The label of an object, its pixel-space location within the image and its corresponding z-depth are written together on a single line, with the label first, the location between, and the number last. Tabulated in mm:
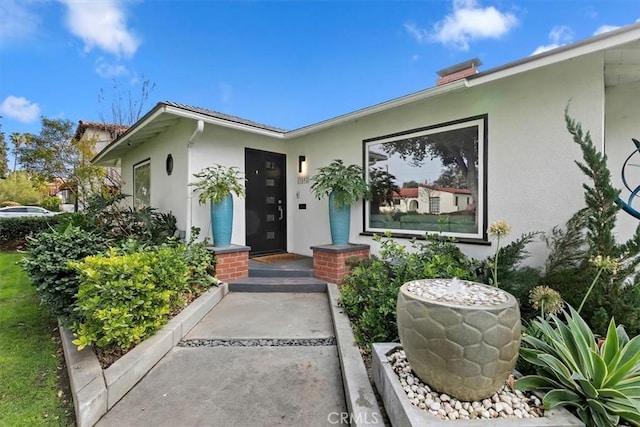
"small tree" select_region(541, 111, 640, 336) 2404
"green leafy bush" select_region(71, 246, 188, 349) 2502
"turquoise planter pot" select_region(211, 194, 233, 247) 5020
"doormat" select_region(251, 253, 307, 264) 5907
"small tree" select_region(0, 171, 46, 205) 21219
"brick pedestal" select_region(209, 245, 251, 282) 4762
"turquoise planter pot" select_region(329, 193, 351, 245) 5254
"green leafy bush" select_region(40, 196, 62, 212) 21812
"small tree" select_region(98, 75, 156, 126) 13219
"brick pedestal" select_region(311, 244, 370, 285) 4789
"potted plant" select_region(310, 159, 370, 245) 5098
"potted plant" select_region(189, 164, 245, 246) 4953
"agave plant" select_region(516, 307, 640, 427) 1539
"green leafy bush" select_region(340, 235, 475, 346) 2983
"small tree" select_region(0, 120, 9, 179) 15655
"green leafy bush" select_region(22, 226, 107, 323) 3047
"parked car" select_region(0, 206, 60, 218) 16828
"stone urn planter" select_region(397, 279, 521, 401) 1630
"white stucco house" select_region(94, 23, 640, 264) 3438
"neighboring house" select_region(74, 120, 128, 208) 13789
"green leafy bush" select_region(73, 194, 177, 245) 5445
